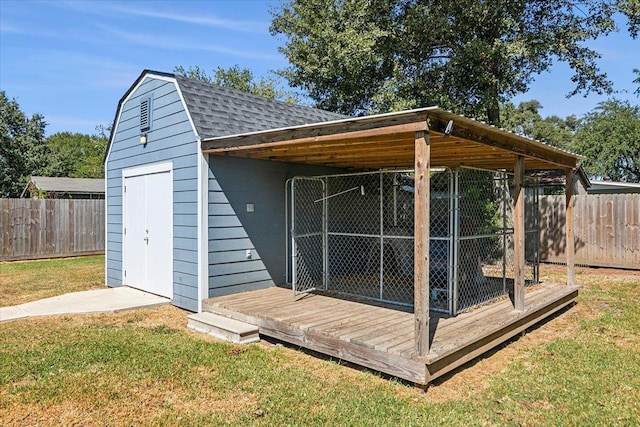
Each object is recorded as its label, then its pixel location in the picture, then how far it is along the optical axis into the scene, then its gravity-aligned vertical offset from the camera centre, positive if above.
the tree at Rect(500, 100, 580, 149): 33.66 +7.76
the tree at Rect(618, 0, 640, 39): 10.02 +4.87
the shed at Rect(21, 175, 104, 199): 18.91 +1.26
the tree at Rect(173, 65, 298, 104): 28.53 +9.63
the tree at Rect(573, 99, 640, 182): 19.23 +3.34
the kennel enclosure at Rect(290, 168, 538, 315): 5.53 -0.51
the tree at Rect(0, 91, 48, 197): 24.30 +4.15
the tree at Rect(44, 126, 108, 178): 29.00 +4.95
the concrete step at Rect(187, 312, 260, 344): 4.54 -1.28
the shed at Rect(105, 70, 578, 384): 3.78 -0.14
